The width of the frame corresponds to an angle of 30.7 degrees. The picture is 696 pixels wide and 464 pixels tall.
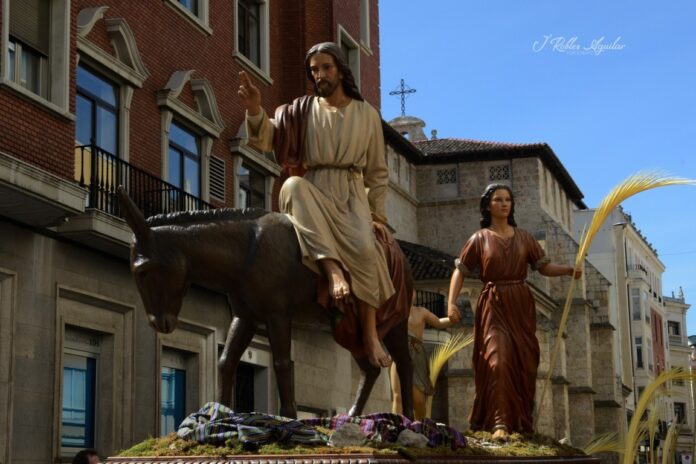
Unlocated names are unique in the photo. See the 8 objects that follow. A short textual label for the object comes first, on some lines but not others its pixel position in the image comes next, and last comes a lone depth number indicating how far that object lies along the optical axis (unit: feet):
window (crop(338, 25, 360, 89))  104.28
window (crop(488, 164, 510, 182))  177.68
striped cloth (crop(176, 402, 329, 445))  21.18
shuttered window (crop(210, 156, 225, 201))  81.97
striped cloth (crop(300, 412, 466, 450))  21.89
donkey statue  22.62
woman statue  30.60
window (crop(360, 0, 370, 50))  108.68
